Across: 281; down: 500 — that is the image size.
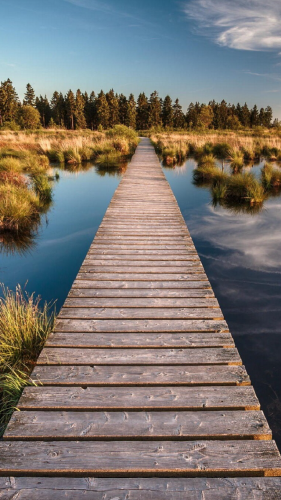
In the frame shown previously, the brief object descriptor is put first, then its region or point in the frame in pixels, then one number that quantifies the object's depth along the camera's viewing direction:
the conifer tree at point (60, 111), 62.24
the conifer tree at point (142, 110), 63.41
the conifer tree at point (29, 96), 60.53
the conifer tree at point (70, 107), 57.53
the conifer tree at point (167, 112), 62.47
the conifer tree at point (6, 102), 50.50
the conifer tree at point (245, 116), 72.00
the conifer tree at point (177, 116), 65.68
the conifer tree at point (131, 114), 56.16
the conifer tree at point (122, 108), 63.06
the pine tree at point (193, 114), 64.00
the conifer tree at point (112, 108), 60.24
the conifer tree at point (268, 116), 79.31
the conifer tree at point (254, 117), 74.69
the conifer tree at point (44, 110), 67.31
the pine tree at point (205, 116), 63.47
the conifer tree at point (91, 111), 64.49
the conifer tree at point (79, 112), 57.53
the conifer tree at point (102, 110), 57.06
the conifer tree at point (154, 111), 60.06
